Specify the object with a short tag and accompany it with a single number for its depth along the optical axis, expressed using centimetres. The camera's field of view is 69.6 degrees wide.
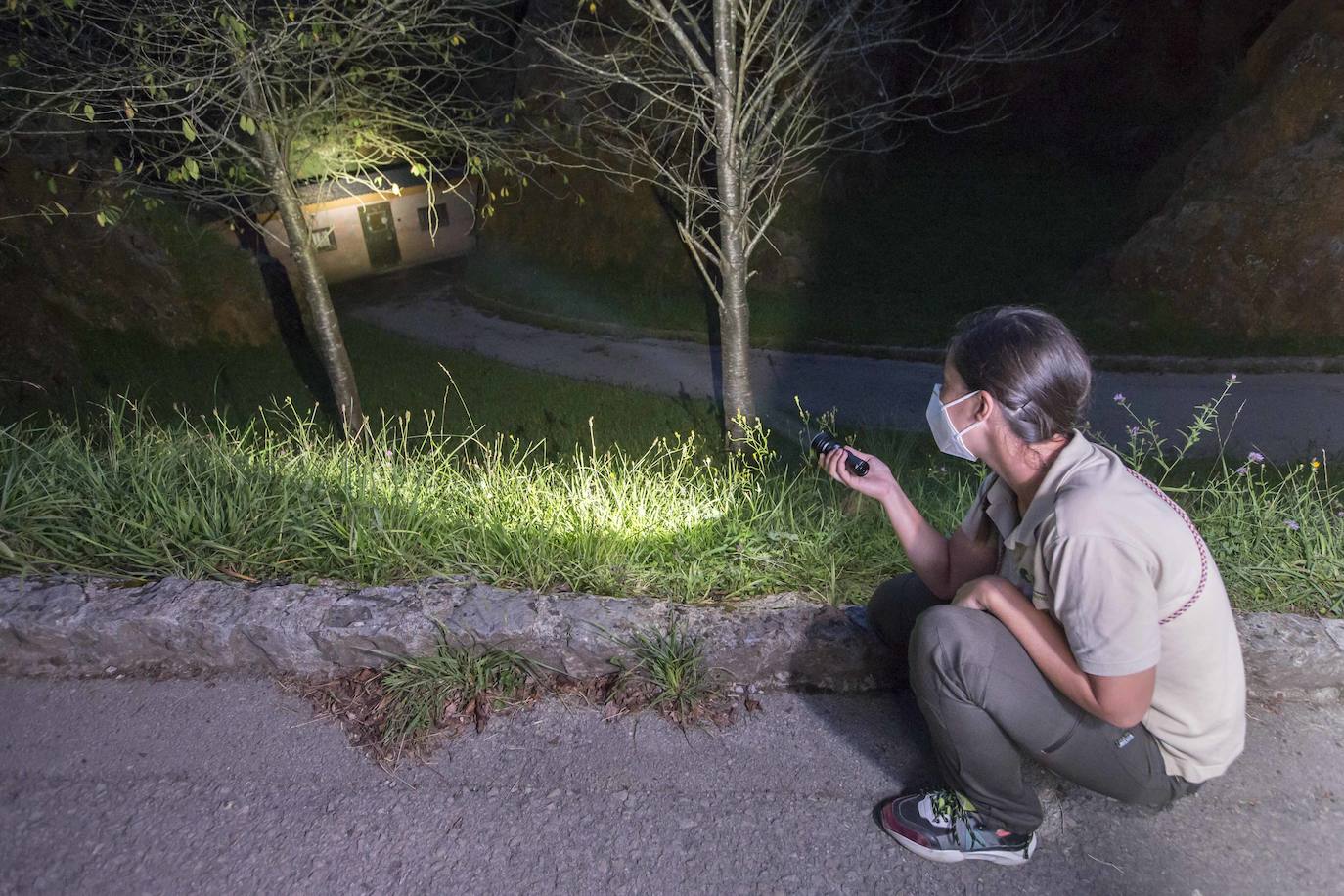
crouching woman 208
